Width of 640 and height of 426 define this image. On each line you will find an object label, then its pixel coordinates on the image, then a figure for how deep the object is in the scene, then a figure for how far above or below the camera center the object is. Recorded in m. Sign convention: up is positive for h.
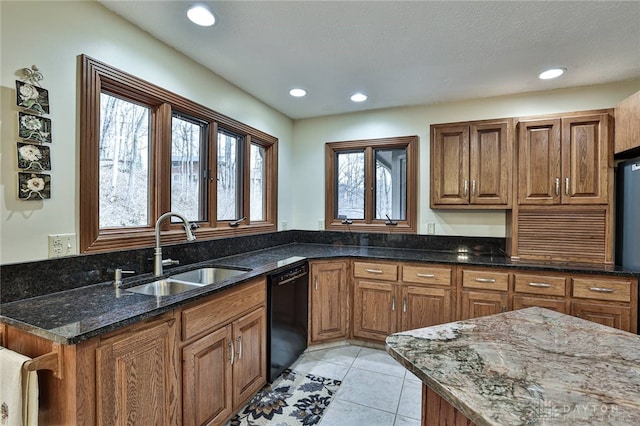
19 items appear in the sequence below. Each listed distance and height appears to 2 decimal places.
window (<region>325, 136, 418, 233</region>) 3.34 +0.30
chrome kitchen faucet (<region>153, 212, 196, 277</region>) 1.91 -0.25
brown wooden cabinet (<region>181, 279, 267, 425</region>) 1.59 -0.86
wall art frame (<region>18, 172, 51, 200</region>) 1.42 +0.11
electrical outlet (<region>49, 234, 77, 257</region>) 1.53 -0.18
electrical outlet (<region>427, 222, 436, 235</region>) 3.24 -0.19
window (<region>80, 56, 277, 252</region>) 1.71 +0.34
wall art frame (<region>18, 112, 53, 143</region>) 1.41 +0.39
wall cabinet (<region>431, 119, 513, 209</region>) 2.83 +0.44
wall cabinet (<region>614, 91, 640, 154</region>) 2.23 +0.66
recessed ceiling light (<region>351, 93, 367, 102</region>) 3.00 +1.14
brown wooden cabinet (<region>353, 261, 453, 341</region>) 2.73 -0.82
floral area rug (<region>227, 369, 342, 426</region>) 1.95 -1.35
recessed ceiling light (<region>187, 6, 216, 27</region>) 1.73 +1.14
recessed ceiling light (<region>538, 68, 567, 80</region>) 2.43 +1.12
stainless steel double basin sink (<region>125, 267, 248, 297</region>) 1.91 -0.49
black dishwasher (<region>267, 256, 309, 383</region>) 2.30 -0.86
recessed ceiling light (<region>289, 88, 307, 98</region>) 2.91 +1.15
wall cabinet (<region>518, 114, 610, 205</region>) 2.50 +0.43
